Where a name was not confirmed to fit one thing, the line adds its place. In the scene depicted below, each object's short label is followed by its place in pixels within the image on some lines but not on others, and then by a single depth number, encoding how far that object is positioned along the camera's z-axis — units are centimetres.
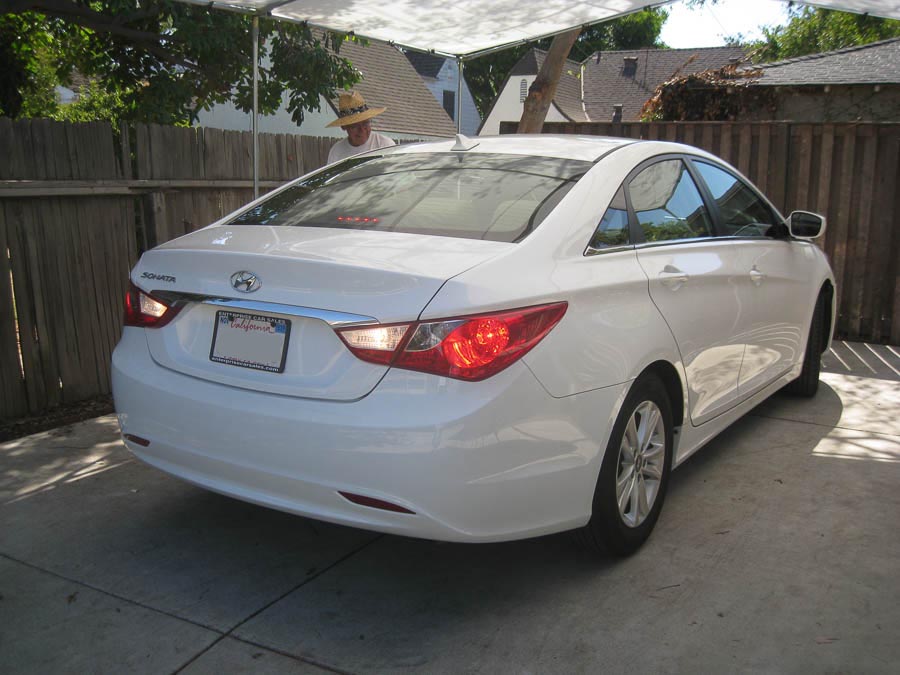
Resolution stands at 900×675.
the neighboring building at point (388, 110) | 2584
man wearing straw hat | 685
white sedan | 273
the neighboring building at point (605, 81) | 4222
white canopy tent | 588
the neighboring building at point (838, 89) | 1468
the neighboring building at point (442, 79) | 4138
